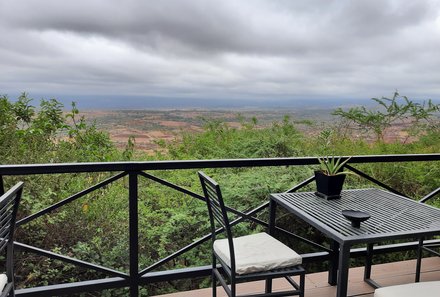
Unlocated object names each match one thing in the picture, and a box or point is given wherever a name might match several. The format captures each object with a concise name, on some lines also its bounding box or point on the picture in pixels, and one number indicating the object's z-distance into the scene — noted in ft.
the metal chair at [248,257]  6.27
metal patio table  5.81
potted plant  8.05
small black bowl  6.23
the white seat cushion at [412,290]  5.33
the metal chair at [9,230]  5.29
